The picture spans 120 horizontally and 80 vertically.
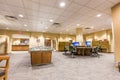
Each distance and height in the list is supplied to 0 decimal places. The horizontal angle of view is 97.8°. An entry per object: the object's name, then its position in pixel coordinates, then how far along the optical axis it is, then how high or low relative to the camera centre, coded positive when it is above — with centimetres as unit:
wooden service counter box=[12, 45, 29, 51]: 953 -104
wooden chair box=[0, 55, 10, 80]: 108 -62
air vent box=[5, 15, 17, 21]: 380 +183
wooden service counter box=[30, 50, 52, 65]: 272 -80
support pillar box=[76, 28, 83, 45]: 583 +52
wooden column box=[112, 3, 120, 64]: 234 +60
